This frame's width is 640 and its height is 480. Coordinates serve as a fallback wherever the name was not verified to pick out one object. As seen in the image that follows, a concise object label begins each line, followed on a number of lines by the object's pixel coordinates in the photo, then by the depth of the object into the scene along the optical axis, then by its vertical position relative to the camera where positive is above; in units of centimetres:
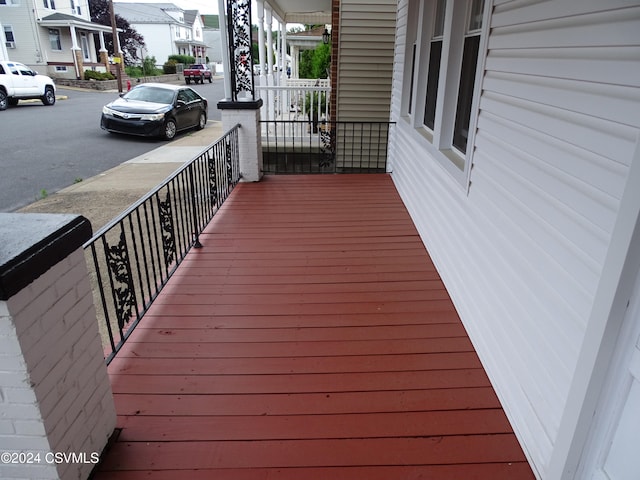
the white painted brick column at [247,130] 583 -79
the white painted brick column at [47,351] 135 -91
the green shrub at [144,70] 3148 -34
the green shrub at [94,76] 2581 -63
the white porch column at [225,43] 555 +28
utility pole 2236 +74
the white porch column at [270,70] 860 -8
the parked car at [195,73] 3288 -51
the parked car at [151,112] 1145 -115
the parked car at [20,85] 1590 -74
